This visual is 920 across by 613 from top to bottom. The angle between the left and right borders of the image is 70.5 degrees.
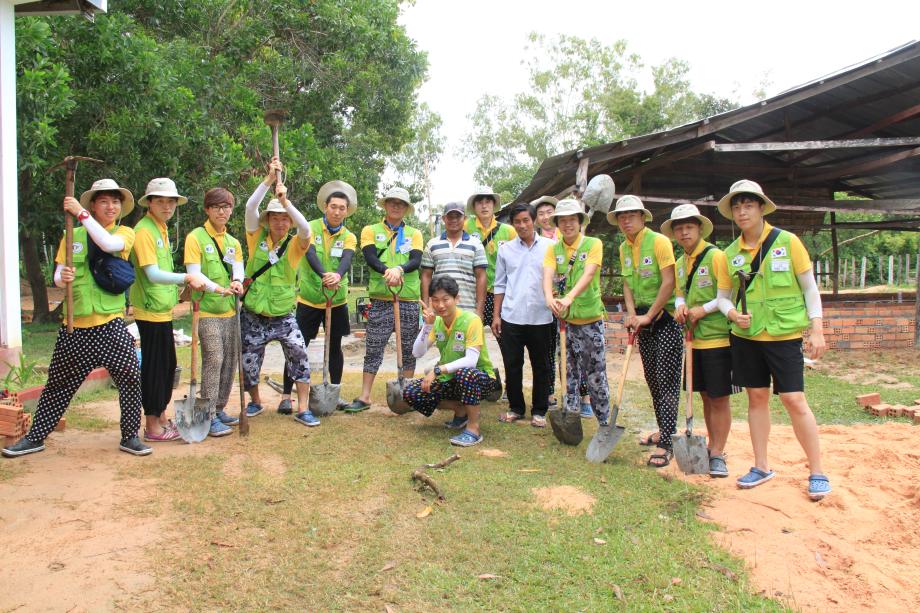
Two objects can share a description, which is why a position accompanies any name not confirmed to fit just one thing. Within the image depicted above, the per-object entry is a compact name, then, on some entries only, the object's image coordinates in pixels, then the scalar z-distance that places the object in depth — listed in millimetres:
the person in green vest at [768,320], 3787
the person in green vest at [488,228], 6129
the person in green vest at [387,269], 5668
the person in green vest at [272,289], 5203
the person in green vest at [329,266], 5508
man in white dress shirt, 5395
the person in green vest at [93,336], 4113
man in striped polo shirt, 5793
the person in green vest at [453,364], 4848
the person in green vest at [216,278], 4809
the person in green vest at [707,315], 4234
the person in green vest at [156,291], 4430
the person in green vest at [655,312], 4586
